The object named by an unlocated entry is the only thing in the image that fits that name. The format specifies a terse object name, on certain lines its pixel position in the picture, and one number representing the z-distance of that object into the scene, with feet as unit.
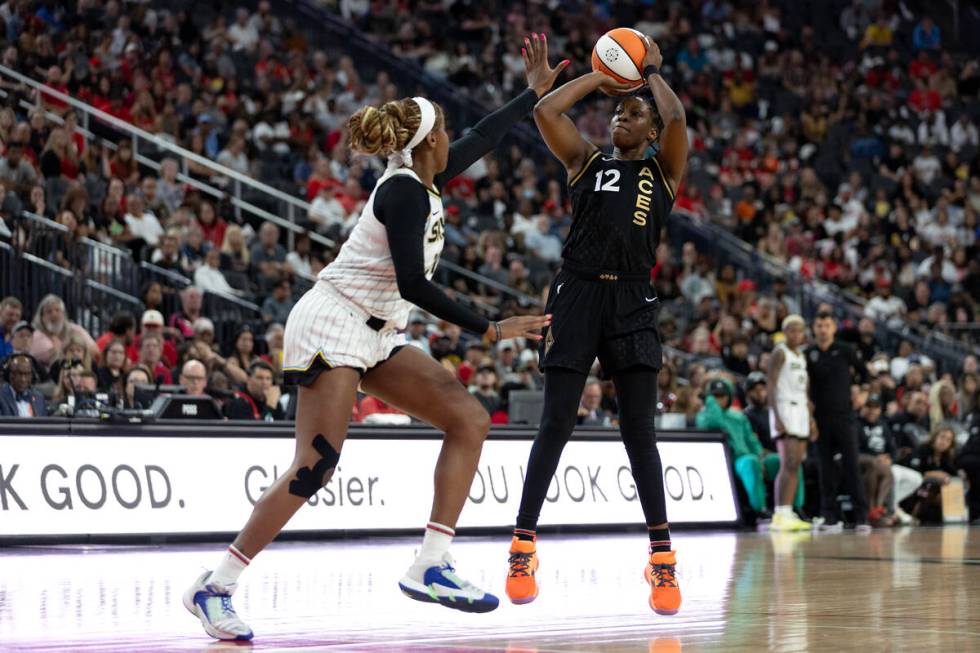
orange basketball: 23.54
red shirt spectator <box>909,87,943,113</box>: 94.38
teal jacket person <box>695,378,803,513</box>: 52.23
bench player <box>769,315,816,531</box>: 49.24
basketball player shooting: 22.52
